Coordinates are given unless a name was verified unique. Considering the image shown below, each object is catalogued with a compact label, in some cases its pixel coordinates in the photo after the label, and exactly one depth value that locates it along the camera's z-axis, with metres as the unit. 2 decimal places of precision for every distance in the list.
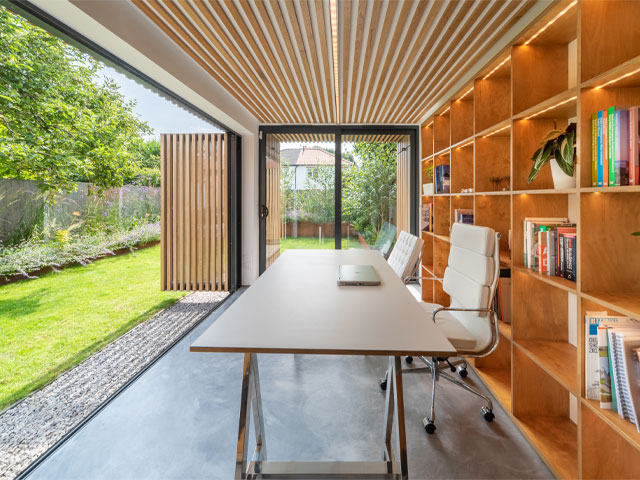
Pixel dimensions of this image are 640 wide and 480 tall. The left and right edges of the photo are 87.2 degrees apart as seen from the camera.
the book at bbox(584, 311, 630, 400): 1.56
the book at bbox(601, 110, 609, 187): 1.49
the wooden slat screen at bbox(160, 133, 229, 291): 4.66
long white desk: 1.22
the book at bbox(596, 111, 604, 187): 1.52
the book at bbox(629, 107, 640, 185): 1.36
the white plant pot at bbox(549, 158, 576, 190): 1.79
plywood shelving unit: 1.57
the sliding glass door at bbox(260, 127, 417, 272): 5.68
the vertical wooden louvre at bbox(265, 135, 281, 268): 5.70
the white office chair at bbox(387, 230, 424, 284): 2.88
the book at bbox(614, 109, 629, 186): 1.40
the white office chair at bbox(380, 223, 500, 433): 2.08
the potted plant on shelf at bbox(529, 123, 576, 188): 1.75
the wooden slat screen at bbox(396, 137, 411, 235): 5.69
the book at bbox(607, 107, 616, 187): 1.45
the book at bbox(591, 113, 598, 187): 1.56
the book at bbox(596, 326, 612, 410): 1.46
